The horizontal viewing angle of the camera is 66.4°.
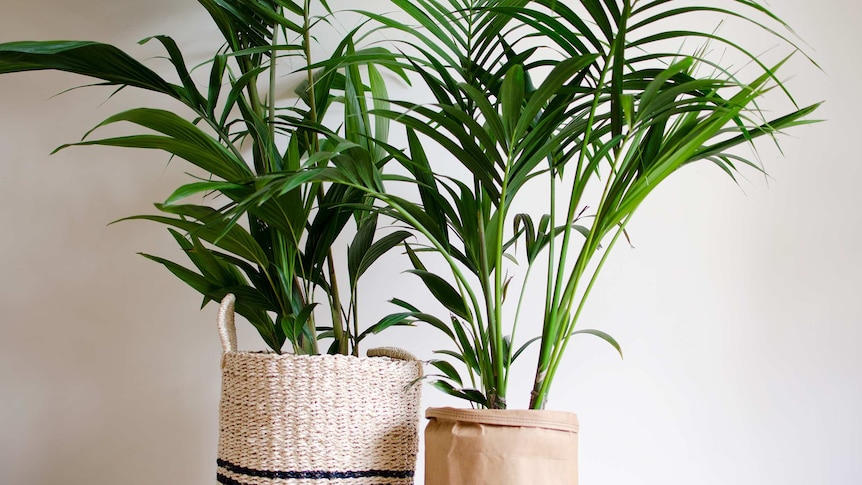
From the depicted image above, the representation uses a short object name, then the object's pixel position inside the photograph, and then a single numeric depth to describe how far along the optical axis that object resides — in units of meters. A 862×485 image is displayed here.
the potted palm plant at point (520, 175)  0.78
